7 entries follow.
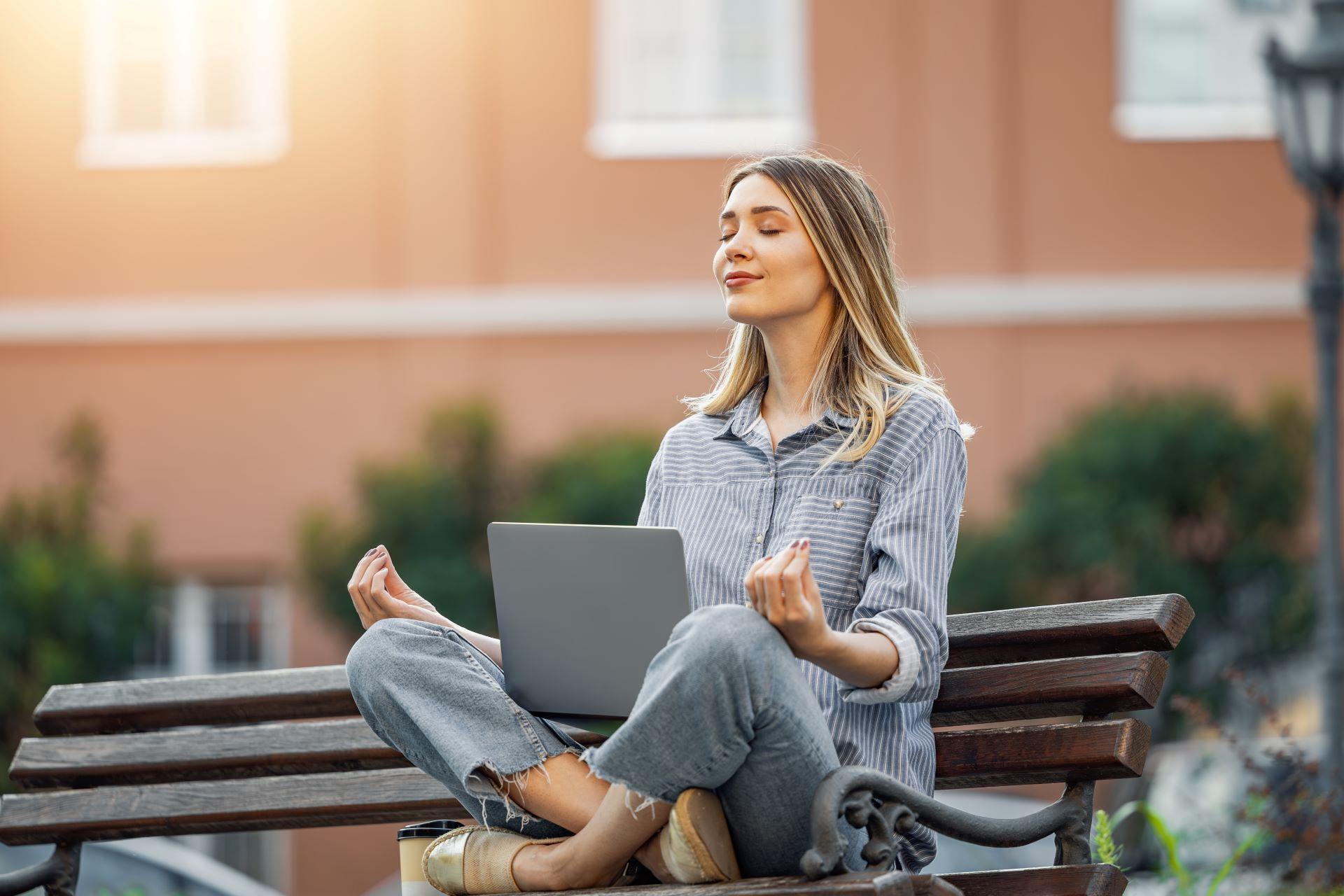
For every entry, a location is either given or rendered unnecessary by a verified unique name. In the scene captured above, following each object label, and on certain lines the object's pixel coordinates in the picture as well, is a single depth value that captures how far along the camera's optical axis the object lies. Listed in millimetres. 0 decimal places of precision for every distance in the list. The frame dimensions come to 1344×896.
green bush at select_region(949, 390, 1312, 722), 18710
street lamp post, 12975
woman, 4546
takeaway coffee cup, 5372
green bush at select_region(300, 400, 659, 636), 18988
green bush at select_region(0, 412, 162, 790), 18587
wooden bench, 5334
